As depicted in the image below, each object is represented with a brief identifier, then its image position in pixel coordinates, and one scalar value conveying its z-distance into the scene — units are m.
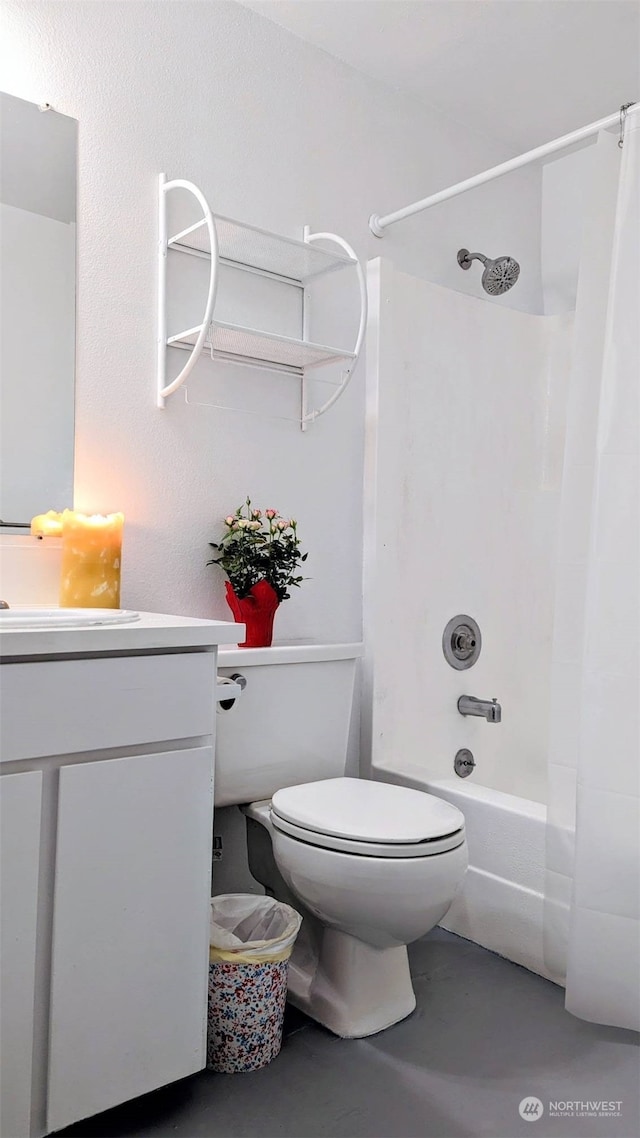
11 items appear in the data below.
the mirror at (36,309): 1.69
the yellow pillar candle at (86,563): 1.71
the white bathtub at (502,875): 1.89
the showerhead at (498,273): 2.54
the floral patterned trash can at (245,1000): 1.52
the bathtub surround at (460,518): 2.28
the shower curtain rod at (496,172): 1.75
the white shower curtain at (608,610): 1.65
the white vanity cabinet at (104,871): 1.19
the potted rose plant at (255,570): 1.95
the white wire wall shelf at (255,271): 1.84
